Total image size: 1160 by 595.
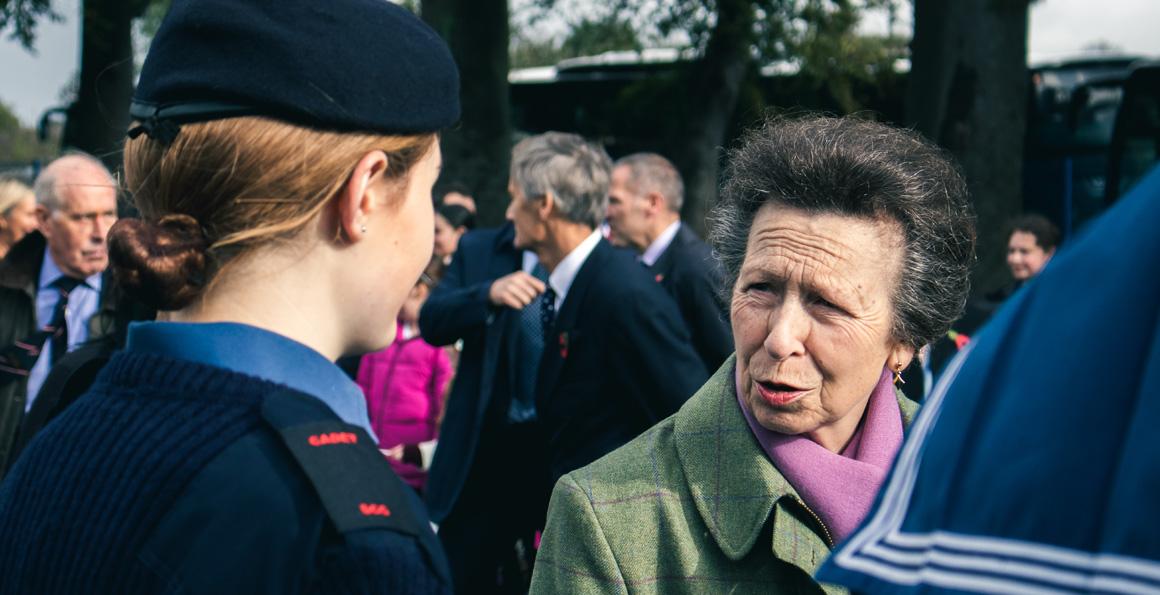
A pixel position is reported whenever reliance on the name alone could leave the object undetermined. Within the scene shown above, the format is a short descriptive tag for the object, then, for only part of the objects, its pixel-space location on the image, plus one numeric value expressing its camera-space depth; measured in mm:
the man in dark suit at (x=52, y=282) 4578
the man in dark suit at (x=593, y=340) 4469
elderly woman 2178
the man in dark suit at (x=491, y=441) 4957
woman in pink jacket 6023
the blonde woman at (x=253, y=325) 1249
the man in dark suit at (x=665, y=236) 5520
